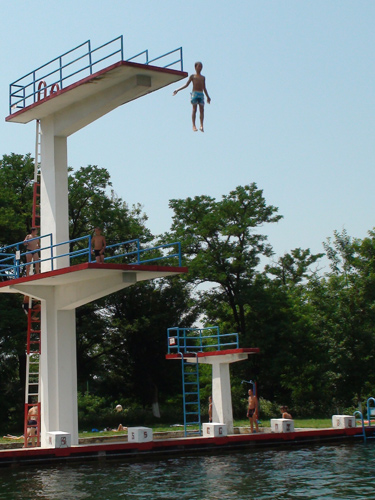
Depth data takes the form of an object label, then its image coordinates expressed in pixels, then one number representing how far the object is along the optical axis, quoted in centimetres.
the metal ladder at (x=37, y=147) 2431
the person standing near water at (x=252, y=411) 2600
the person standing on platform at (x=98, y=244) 2170
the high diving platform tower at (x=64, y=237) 2191
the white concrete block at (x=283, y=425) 2547
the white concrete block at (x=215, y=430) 2395
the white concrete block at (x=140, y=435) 2256
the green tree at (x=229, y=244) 4412
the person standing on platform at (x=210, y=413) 2793
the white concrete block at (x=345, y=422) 2656
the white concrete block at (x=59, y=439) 2131
